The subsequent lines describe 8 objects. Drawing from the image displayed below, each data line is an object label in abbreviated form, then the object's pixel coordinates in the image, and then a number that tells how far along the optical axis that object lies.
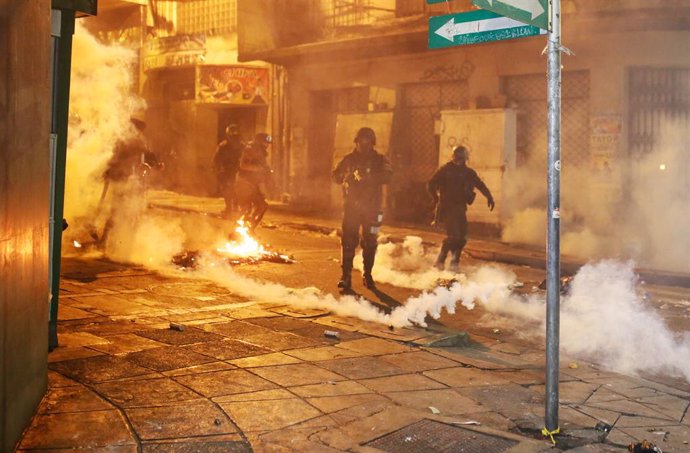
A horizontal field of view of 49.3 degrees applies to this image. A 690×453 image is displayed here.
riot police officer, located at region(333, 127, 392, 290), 9.29
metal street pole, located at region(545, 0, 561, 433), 4.29
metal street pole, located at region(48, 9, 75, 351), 5.46
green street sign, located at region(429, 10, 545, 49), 4.50
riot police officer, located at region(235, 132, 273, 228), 12.80
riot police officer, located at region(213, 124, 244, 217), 15.15
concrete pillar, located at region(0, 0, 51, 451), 3.42
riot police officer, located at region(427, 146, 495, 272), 10.77
